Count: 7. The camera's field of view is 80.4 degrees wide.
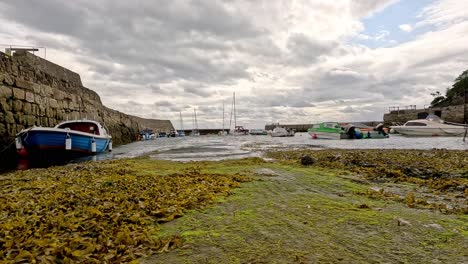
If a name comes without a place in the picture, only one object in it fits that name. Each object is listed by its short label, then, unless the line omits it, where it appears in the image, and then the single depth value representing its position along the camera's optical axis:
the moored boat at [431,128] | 45.75
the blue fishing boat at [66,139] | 16.47
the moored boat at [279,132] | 70.31
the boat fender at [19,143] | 16.45
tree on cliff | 78.06
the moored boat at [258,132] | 102.26
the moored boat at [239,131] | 106.41
